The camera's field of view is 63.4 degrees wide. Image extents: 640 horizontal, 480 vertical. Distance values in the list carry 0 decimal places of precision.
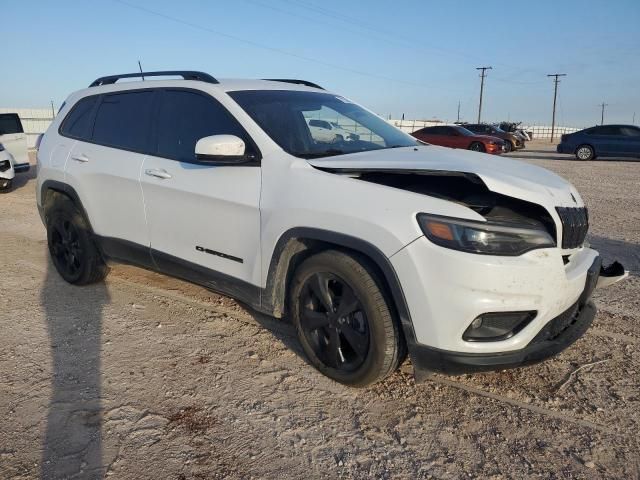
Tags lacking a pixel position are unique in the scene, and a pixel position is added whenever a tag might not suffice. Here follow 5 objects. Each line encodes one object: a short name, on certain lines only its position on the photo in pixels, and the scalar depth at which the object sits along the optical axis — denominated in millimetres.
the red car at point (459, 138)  22906
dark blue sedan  20938
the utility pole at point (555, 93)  65456
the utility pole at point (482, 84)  62988
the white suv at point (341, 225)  2549
